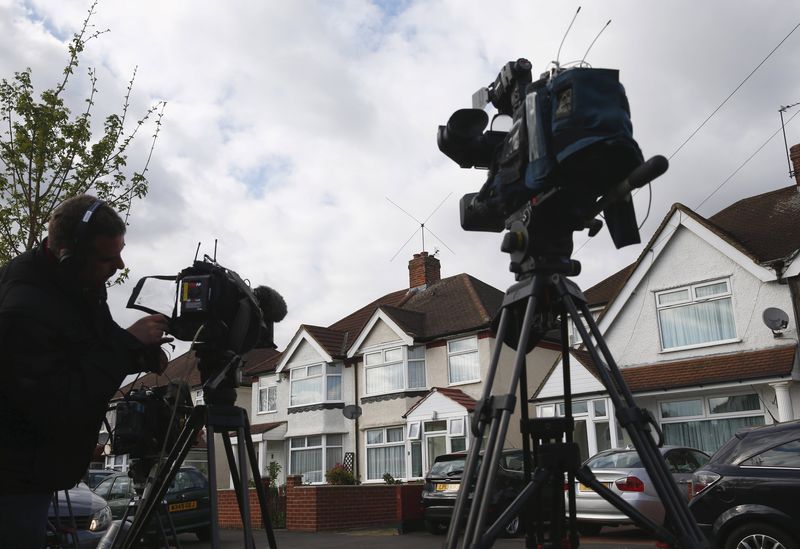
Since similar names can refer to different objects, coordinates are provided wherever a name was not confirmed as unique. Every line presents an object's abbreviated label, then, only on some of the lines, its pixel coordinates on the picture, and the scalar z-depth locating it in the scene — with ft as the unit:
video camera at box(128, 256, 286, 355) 9.66
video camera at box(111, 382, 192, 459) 11.90
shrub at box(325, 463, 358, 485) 60.59
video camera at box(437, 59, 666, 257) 7.85
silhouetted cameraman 7.06
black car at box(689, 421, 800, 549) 20.11
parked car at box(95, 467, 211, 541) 39.22
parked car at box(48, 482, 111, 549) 20.06
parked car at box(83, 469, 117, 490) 48.91
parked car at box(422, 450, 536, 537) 39.75
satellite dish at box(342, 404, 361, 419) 63.26
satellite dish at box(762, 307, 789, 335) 50.42
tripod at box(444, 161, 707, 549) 7.39
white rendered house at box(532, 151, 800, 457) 51.37
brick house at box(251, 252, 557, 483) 75.92
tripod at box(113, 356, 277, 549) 9.42
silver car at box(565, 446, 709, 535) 33.01
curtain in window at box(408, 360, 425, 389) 81.97
